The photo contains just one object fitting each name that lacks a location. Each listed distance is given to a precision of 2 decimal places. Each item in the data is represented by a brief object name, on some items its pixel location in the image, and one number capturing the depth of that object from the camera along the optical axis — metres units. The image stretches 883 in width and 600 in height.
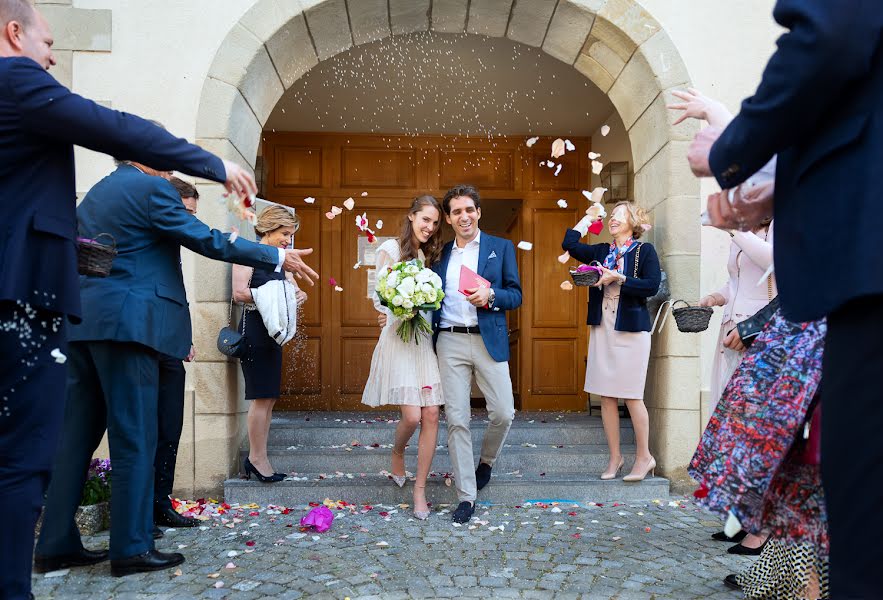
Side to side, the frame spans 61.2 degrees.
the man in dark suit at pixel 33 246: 2.22
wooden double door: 8.88
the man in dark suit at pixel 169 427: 4.27
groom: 4.72
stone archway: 5.32
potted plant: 4.23
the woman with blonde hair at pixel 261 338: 5.00
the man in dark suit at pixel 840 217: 1.39
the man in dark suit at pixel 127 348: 3.43
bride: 4.83
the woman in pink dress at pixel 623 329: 5.26
